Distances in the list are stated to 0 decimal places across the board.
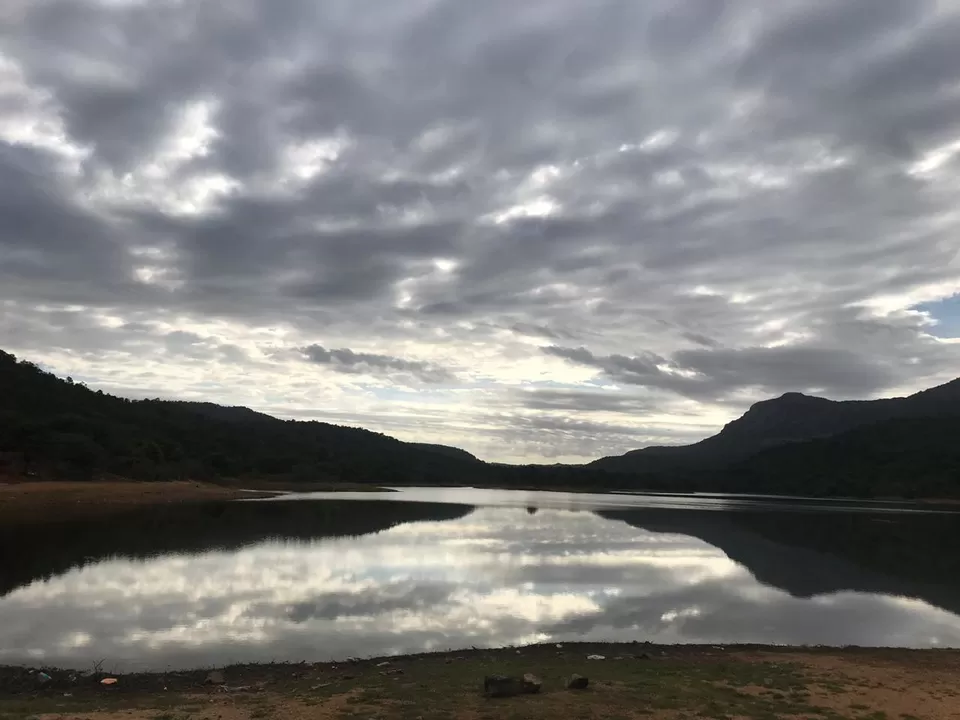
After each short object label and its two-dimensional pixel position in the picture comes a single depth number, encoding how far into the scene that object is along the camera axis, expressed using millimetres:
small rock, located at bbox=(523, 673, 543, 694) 10648
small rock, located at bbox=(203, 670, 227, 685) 11844
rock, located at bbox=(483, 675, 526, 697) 10492
